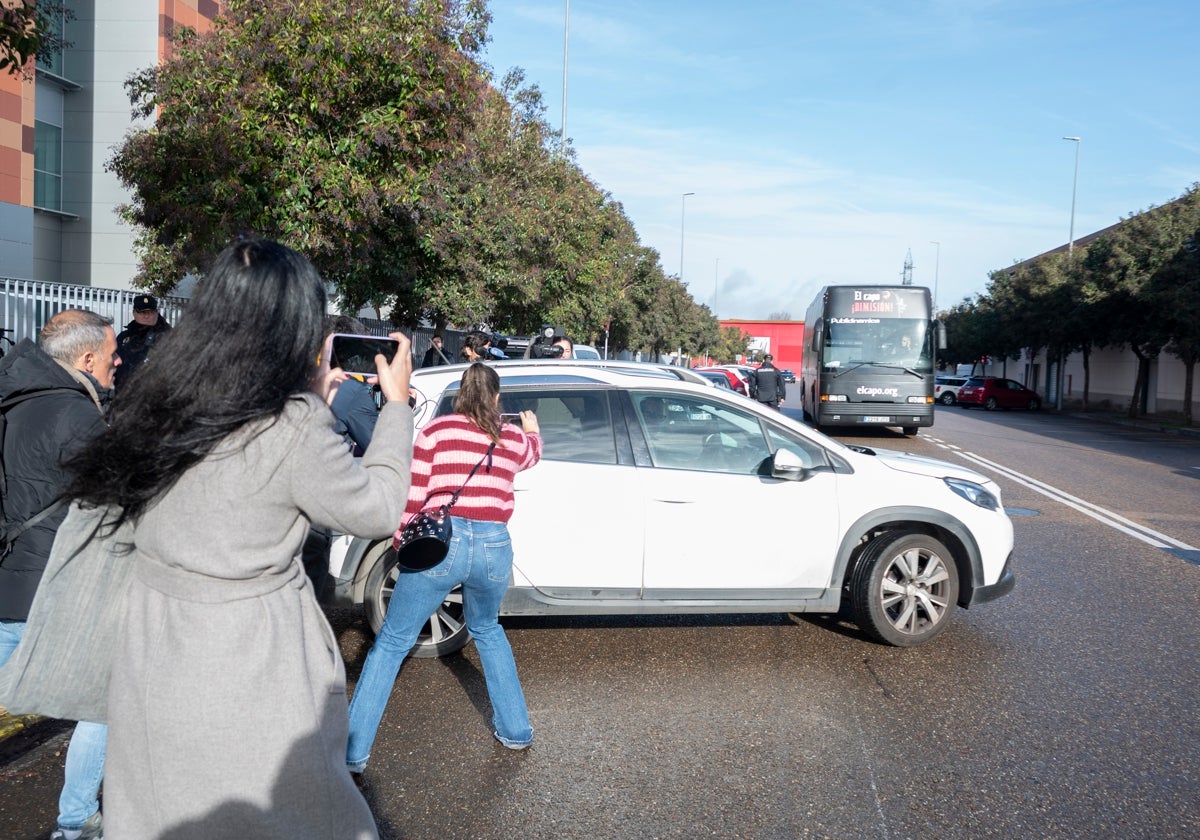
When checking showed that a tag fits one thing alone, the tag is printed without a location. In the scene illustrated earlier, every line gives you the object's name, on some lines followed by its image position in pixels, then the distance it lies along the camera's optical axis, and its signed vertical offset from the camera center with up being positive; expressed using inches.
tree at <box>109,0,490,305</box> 467.5 +109.6
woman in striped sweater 160.1 -30.5
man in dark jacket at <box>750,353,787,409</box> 855.1 -16.0
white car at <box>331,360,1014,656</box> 224.1 -33.9
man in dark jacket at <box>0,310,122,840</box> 127.3 -18.1
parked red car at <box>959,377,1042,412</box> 1982.0 -35.1
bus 888.9 +12.3
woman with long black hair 78.4 -16.3
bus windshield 896.3 +22.9
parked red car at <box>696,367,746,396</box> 1148.5 -18.1
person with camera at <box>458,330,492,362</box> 416.7 +2.8
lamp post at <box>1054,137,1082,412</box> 1859.3 +221.0
